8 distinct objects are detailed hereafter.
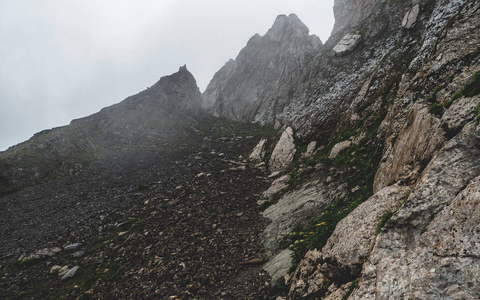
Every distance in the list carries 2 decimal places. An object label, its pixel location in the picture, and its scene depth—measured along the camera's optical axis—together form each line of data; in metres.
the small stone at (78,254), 15.68
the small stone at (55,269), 14.57
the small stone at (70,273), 13.68
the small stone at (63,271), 14.21
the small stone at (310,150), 20.99
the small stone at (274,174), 21.80
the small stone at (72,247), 16.67
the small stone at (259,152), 27.26
